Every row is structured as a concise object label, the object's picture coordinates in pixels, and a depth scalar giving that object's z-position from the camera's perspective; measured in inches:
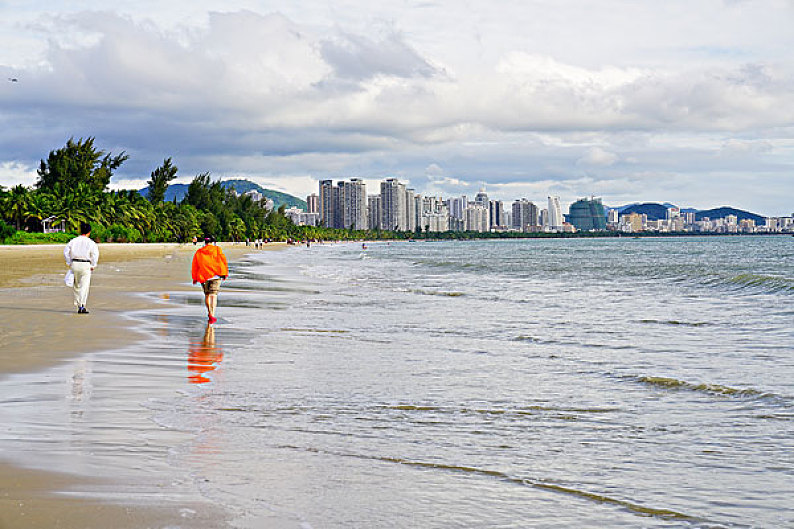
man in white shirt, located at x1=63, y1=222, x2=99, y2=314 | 589.0
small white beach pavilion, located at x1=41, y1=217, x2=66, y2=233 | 3435.0
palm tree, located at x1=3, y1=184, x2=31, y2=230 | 3133.6
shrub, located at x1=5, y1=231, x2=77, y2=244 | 2823.6
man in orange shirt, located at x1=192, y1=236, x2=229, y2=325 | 594.2
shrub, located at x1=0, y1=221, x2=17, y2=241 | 2774.4
